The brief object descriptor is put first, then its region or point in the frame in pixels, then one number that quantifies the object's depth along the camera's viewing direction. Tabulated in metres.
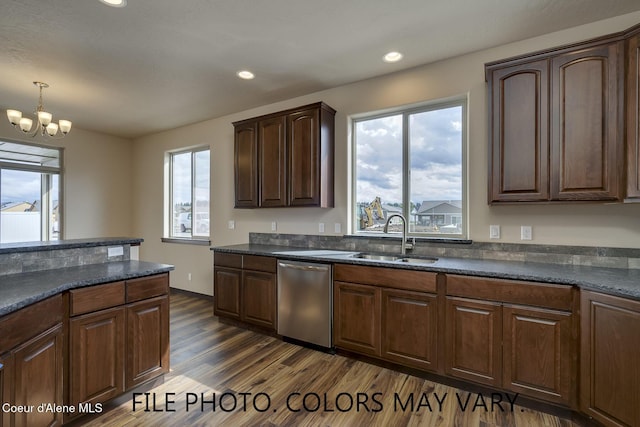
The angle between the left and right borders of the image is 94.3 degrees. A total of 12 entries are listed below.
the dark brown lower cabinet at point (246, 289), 3.12
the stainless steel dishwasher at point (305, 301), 2.73
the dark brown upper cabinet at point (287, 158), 3.19
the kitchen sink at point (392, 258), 2.67
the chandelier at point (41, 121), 2.98
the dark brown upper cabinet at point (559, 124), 1.95
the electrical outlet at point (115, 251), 2.42
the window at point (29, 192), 4.28
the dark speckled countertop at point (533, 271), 1.70
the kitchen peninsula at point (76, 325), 1.40
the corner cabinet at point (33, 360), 1.32
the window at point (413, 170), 2.85
